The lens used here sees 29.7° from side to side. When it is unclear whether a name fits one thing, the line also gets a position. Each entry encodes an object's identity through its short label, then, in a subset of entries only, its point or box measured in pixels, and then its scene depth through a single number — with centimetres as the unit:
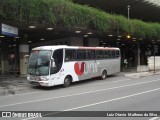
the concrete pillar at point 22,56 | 3231
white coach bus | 2144
